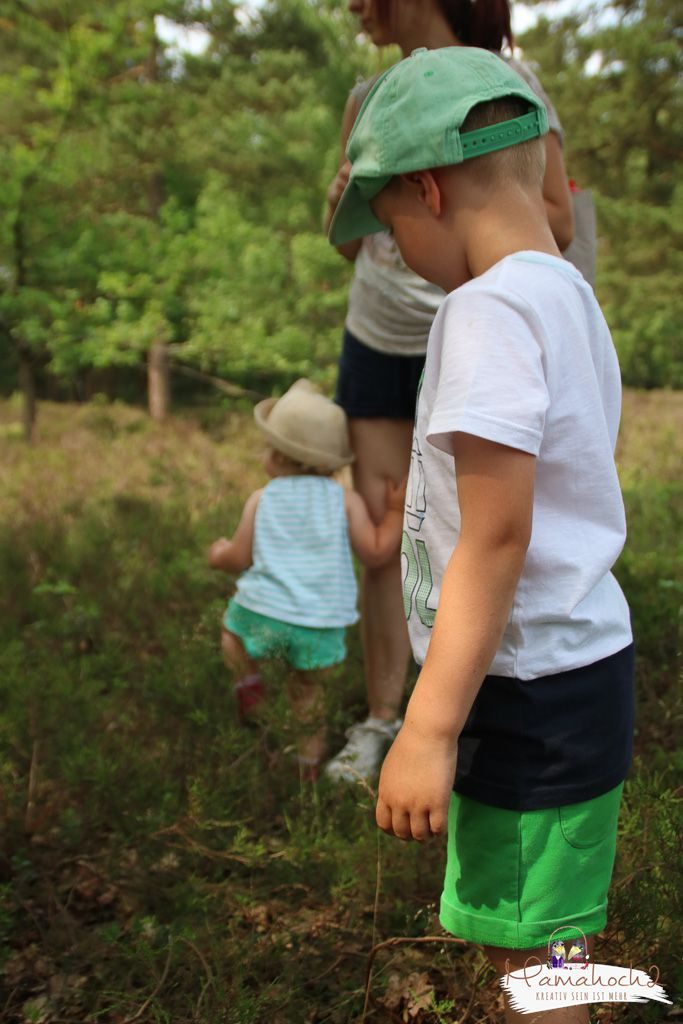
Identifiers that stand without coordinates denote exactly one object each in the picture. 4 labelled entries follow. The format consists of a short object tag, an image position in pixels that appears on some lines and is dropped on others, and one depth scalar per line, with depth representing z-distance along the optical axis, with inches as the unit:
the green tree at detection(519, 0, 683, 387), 570.3
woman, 97.7
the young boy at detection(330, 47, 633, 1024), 52.4
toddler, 126.5
